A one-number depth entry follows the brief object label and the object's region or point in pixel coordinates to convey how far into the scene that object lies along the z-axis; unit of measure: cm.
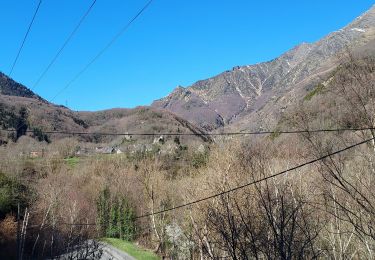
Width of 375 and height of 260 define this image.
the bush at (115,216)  4156
